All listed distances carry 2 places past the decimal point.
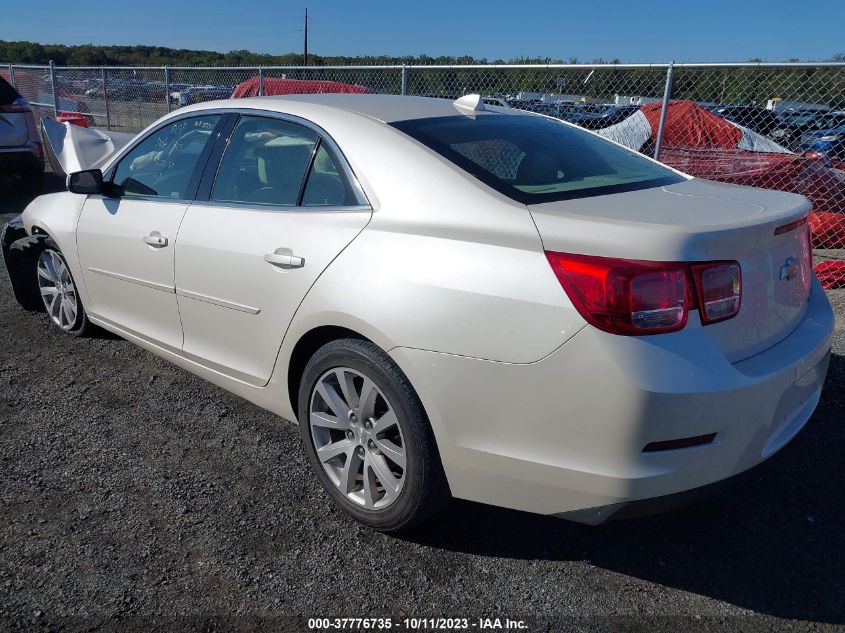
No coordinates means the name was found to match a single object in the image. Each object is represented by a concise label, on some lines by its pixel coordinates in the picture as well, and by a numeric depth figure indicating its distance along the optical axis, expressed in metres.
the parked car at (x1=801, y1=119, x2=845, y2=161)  8.29
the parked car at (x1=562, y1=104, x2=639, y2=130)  8.93
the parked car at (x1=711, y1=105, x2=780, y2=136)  8.17
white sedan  2.04
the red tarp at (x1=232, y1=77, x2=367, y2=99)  11.25
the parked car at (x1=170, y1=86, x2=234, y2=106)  13.35
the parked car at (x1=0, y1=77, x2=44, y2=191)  8.80
